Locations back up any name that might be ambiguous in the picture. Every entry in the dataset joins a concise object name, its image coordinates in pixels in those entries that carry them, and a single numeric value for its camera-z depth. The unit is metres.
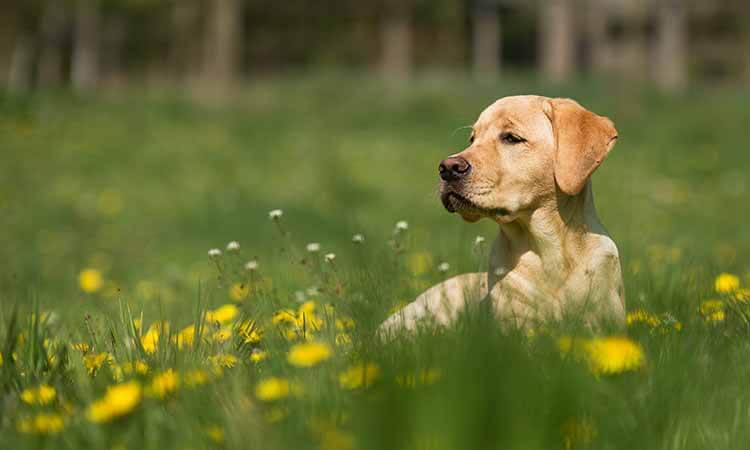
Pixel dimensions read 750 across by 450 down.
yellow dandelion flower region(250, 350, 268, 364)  2.51
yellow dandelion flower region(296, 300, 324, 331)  2.78
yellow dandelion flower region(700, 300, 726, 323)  2.80
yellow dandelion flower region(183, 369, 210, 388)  2.07
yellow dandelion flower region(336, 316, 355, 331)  2.56
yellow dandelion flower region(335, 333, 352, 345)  2.45
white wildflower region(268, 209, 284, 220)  3.35
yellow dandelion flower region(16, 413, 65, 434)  1.86
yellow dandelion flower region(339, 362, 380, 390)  1.97
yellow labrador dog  3.23
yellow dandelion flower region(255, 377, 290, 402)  1.90
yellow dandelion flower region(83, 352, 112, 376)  2.49
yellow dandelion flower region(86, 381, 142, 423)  1.82
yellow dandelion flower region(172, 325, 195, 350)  2.51
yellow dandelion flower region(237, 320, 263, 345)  2.67
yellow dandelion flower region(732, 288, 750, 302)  2.95
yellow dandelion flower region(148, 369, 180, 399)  2.04
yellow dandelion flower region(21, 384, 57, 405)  2.11
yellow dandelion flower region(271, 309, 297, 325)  2.75
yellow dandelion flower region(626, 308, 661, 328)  2.60
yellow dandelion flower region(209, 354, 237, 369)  2.45
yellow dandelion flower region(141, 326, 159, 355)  2.53
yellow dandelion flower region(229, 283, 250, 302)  4.03
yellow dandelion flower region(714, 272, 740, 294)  3.23
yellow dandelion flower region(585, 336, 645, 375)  1.88
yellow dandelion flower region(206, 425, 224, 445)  1.81
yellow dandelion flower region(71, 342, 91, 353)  2.66
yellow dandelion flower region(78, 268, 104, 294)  4.80
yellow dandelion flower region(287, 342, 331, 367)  1.92
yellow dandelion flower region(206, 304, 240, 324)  3.25
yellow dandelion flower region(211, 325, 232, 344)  2.71
